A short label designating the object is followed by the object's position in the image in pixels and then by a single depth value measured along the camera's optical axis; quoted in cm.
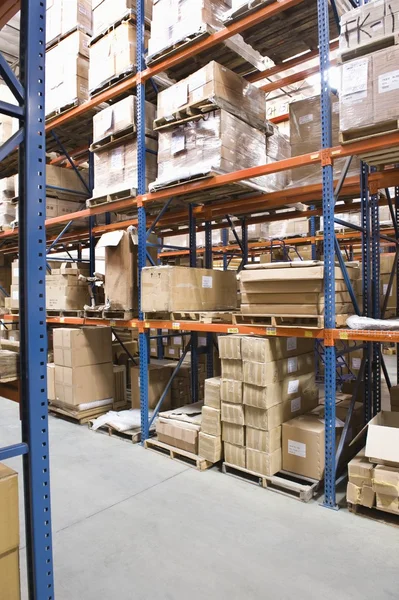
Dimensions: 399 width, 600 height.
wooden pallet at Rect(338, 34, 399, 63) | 349
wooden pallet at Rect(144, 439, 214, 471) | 483
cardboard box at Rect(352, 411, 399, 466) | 358
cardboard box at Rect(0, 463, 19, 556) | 159
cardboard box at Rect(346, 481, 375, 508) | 368
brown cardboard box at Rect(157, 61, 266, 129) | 473
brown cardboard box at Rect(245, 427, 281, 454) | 436
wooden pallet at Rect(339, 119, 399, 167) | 350
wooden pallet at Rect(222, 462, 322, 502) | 409
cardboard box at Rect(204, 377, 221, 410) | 481
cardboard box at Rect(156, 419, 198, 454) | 502
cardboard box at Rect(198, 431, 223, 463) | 477
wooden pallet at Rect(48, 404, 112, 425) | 663
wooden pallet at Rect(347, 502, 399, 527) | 368
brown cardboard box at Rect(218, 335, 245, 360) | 454
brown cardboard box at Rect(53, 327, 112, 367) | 660
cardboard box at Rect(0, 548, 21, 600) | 159
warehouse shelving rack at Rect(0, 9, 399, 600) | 174
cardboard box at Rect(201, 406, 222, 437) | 478
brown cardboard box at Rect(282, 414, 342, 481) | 424
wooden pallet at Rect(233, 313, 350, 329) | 405
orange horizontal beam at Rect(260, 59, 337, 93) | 526
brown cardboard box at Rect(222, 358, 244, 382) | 455
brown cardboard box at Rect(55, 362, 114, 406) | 659
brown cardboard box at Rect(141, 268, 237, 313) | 517
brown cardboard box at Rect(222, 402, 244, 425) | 453
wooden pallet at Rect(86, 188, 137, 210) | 569
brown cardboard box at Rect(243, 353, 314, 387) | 430
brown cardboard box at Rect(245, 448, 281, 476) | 436
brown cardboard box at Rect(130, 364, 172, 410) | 640
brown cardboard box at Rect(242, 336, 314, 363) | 432
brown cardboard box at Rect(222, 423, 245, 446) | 456
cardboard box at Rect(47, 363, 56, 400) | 695
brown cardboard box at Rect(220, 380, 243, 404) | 454
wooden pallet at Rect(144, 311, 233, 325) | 509
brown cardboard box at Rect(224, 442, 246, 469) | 458
